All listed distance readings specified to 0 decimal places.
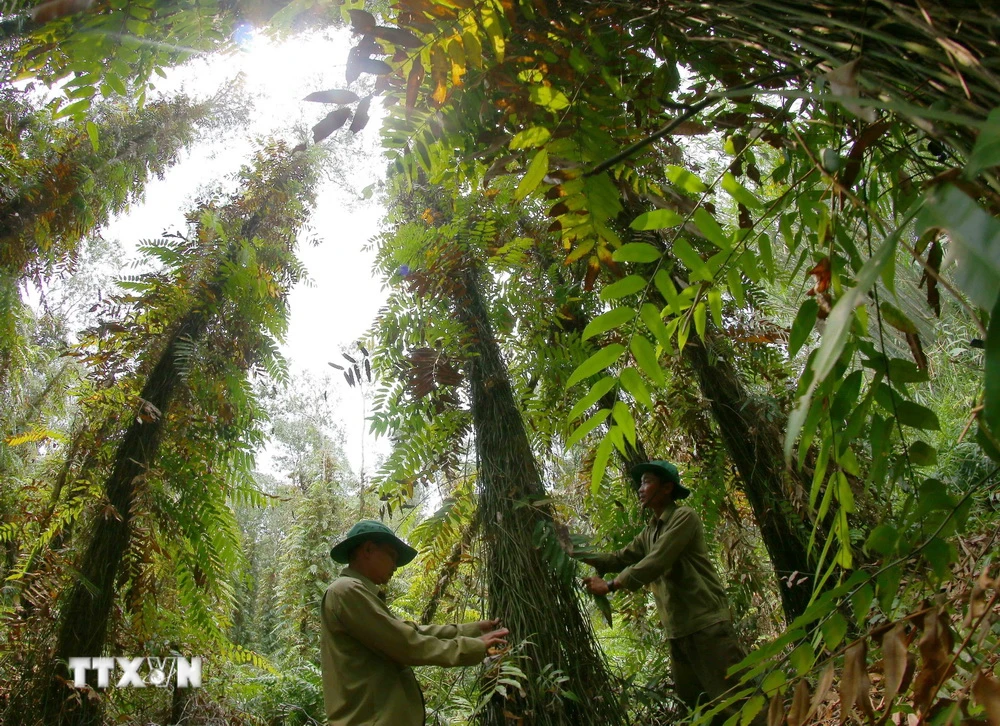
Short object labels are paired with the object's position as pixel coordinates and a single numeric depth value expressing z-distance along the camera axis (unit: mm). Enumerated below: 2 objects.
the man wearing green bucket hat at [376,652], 1989
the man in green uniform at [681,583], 2562
